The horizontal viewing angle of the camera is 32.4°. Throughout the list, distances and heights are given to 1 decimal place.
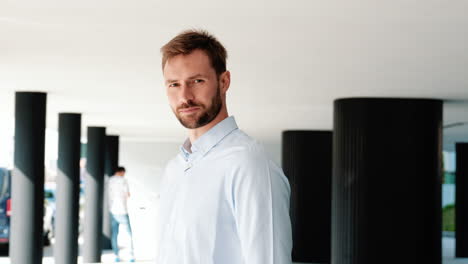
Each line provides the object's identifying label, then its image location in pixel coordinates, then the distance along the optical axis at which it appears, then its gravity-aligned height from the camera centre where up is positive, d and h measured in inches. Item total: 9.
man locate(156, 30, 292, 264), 66.0 -2.2
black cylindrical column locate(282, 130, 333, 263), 654.5 -25.1
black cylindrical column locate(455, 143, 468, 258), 746.7 -33.9
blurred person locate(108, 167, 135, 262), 551.8 -32.1
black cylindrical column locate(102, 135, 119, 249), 776.3 -11.2
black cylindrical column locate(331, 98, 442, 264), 418.0 -10.3
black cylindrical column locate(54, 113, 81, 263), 507.5 -22.5
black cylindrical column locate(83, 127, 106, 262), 624.4 -27.1
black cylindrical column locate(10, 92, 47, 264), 393.1 -17.4
